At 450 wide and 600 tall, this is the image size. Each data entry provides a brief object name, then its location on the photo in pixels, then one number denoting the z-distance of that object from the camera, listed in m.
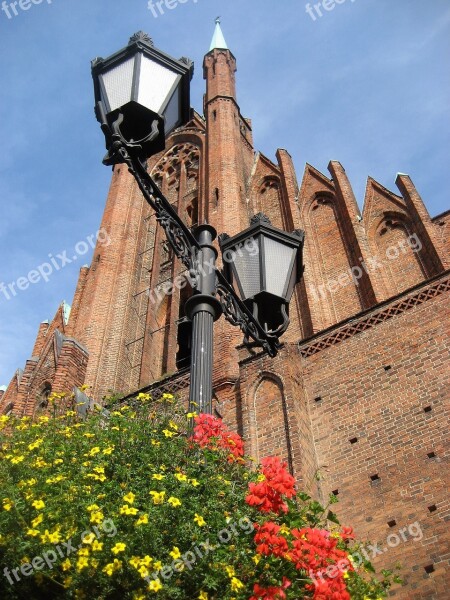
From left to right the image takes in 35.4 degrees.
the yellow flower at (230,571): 4.18
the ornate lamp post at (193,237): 5.04
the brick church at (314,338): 8.68
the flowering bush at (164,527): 4.25
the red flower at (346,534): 4.93
